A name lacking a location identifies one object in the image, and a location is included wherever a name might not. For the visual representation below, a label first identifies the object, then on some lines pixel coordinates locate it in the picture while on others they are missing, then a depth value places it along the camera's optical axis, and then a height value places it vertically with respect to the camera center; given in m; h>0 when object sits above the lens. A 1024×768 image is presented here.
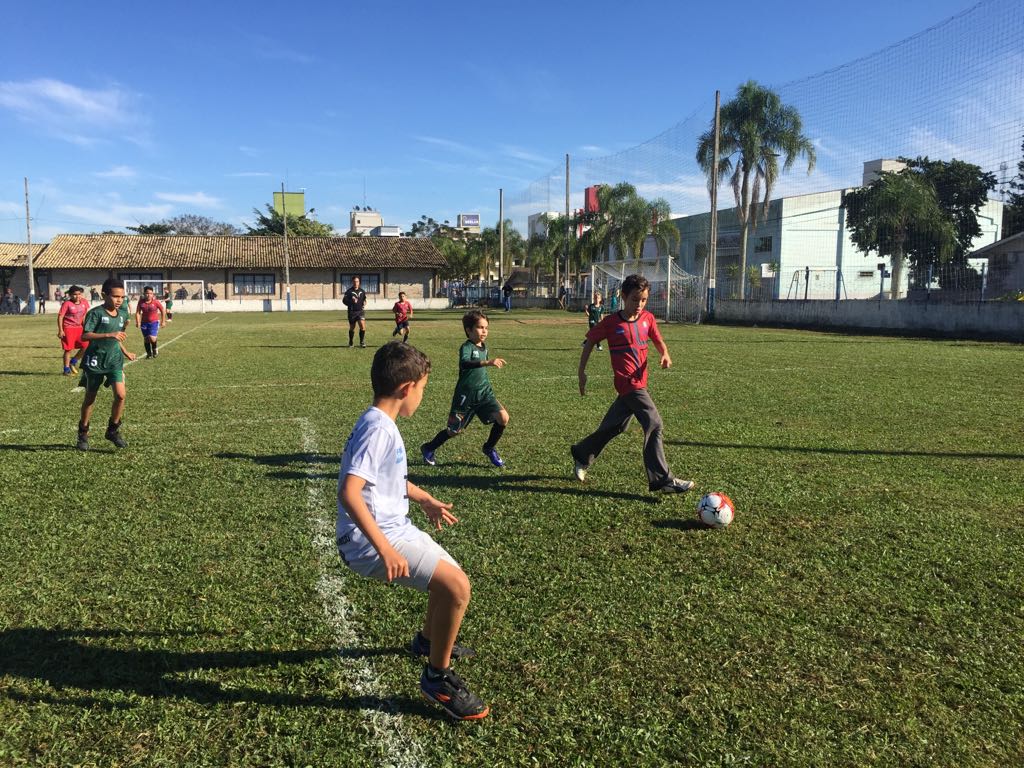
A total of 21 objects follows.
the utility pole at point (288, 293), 59.06 +0.96
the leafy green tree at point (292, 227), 82.00 +8.76
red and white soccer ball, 5.34 -1.41
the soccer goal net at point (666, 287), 36.47 +1.24
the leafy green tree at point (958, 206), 27.03 +4.03
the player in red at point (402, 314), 21.42 -0.20
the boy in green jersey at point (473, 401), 7.40 -0.92
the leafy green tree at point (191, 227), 93.38 +10.25
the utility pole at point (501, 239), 62.41 +5.63
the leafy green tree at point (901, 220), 27.55 +3.54
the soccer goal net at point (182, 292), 56.62 +0.92
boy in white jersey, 2.97 -0.92
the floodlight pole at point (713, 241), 35.34 +3.23
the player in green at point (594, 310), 23.44 -0.01
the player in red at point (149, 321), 18.95 -0.46
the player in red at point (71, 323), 14.93 -0.41
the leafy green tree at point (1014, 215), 27.89 +3.81
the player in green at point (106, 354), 8.16 -0.56
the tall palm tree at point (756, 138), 39.34 +9.17
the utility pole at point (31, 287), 53.50 +1.03
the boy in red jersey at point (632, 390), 6.18 -0.67
